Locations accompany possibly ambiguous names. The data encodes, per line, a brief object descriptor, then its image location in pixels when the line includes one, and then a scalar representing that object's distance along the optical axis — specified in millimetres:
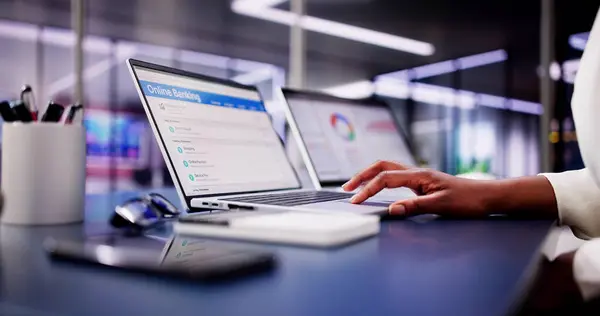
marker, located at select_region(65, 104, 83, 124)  913
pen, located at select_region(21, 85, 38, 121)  885
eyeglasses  751
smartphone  418
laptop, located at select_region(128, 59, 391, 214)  945
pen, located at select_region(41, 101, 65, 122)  877
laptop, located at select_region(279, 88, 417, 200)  1444
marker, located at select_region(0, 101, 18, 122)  853
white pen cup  841
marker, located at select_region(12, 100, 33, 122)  850
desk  347
